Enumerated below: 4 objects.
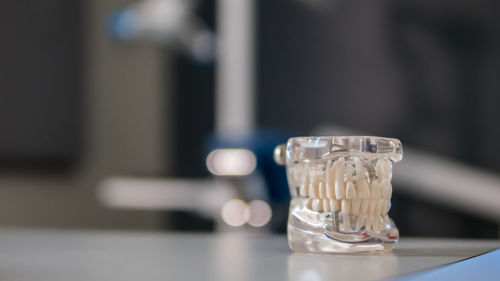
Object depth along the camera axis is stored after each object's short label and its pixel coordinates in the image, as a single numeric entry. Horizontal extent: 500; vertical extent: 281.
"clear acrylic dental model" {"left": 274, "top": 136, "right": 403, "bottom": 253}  0.48
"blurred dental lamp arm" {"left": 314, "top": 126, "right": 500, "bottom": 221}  2.42
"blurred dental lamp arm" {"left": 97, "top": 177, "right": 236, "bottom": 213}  3.02
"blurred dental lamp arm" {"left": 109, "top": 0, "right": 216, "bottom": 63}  3.19
